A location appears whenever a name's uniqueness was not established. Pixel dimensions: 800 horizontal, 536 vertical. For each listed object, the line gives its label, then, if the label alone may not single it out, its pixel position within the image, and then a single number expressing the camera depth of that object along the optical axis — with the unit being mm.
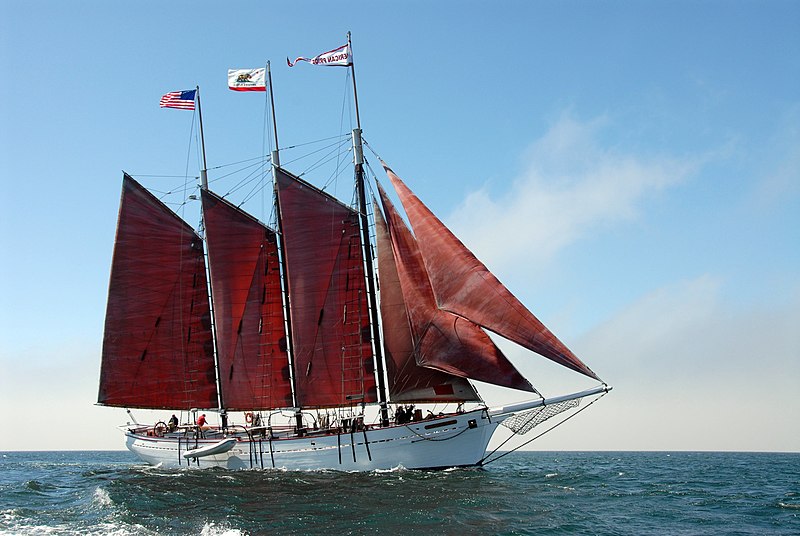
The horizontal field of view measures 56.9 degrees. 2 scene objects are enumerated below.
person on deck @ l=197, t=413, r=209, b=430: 48947
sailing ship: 38688
